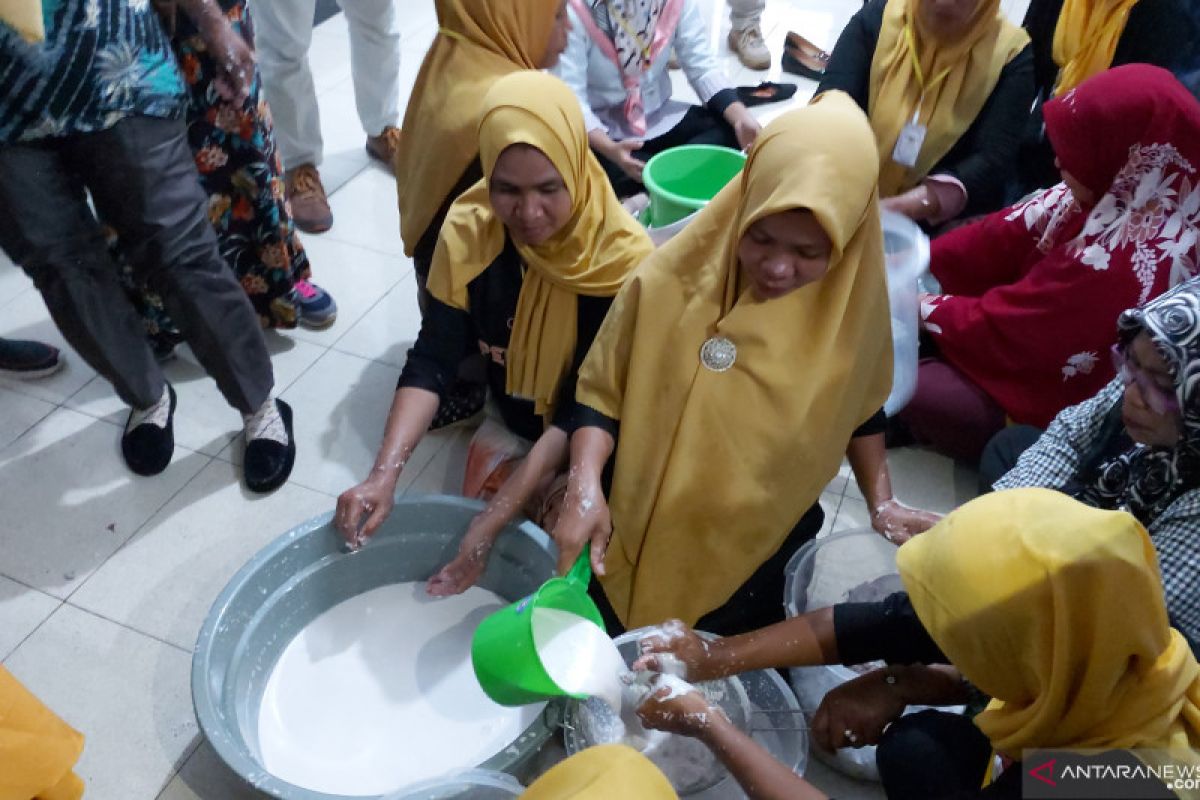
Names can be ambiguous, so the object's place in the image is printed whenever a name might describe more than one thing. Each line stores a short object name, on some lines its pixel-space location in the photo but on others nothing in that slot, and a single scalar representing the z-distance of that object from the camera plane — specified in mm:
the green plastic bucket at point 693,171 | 1792
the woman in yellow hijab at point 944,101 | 1856
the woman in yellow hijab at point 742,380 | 1067
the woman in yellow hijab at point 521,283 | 1251
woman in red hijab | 1452
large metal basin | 1124
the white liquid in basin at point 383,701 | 1254
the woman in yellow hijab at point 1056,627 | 760
